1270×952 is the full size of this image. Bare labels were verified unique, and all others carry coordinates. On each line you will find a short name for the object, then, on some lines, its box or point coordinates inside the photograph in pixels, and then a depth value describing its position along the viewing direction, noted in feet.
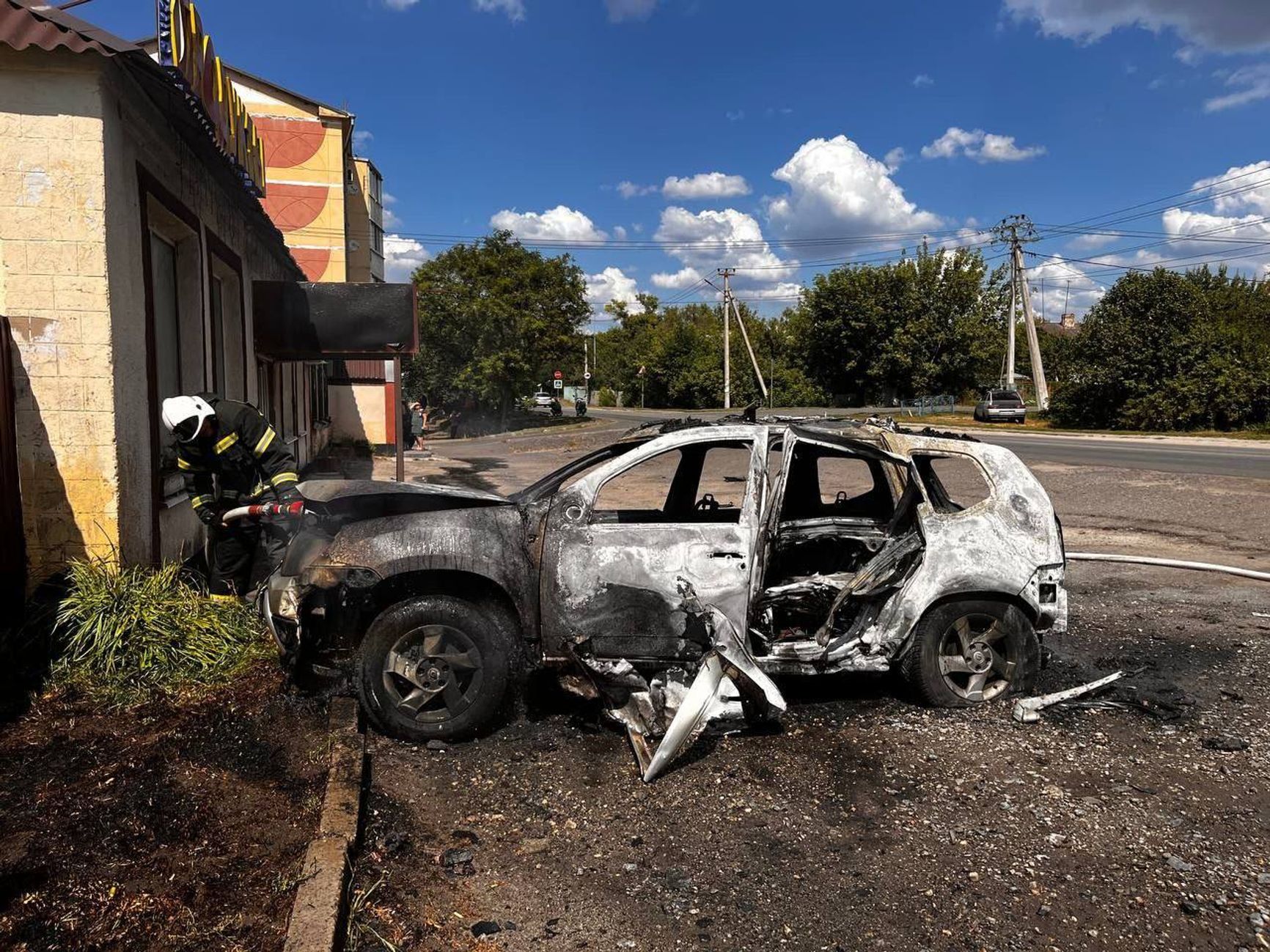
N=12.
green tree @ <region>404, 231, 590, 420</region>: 120.78
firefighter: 18.53
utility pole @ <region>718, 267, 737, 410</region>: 173.27
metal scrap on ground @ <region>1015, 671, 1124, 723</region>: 15.20
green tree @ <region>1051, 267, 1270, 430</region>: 95.96
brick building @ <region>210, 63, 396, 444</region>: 77.10
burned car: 13.99
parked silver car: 119.65
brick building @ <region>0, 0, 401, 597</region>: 17.39
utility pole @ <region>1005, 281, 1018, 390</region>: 147.43
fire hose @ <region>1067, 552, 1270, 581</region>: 26.76
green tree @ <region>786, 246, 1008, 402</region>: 164.96
